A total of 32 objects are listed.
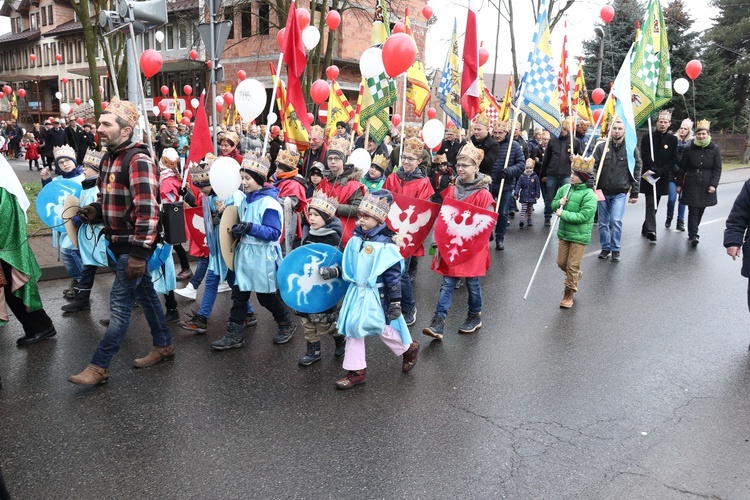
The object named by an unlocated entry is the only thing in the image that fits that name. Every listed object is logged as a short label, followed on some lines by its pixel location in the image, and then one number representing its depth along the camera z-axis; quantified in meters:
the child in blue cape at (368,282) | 4.48
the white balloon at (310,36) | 9.19
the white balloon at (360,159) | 6.37
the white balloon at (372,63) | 7.08
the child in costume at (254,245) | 5.00
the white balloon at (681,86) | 14.88
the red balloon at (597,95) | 18.05
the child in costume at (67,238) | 6.46
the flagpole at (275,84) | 5.71
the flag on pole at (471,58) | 6.56
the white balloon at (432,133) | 7.11
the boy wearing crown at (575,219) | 6.66
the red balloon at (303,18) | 9.45
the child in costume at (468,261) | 5.69
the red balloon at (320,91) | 10.50
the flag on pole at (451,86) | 9.49
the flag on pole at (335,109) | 10.75
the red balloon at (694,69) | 14.42
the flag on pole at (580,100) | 14.29
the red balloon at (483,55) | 12.50
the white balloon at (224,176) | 4.86
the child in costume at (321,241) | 4.84
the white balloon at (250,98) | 6.07
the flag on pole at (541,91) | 7.49
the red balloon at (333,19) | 12.76
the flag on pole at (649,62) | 8.47
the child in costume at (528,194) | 12.35
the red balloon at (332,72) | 12.43
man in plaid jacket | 4.26
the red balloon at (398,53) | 6.57
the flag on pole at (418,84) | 9.20
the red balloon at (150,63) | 10.55
